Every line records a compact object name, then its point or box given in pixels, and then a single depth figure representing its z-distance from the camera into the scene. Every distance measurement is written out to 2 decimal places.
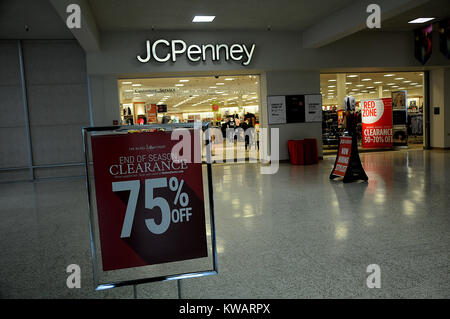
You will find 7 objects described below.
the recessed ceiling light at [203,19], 8.52
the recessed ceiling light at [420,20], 9.81
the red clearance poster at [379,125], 13.88
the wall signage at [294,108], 10.67
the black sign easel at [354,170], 6.89
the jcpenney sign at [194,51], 9.45
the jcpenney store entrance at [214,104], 13.42
